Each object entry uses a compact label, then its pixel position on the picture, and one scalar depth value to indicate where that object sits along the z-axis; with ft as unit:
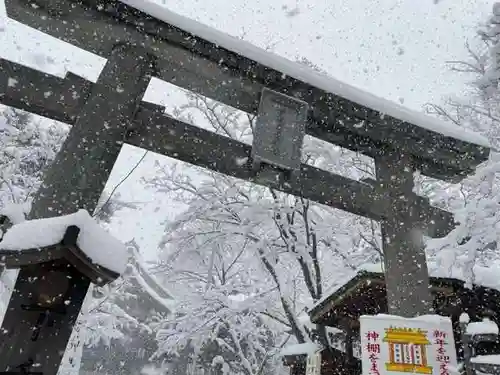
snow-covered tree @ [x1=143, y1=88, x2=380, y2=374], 30.66
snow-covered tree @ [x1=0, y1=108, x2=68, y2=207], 31.60
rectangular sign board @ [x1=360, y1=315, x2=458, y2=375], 13.21
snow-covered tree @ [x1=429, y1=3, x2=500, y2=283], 14.78
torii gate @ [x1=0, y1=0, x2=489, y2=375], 12.82
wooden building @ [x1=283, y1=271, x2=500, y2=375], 18.72
